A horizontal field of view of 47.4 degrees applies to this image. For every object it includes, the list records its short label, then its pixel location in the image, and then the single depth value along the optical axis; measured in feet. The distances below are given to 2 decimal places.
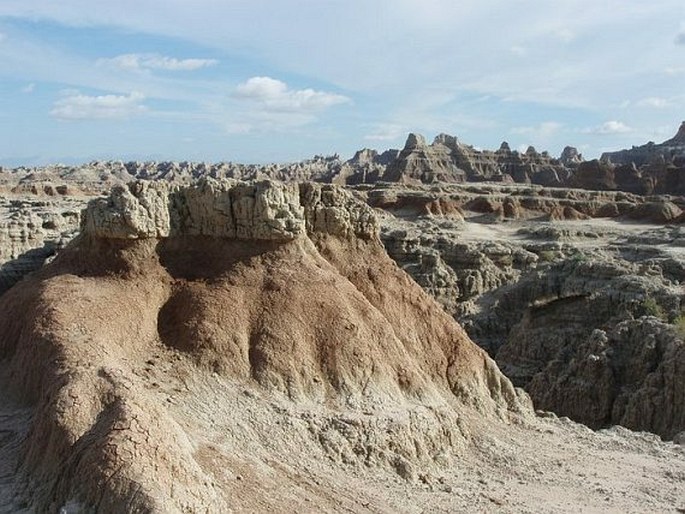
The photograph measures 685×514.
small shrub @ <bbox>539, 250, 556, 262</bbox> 181.47
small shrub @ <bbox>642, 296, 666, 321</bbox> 112.78
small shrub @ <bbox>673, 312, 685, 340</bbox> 94.13
